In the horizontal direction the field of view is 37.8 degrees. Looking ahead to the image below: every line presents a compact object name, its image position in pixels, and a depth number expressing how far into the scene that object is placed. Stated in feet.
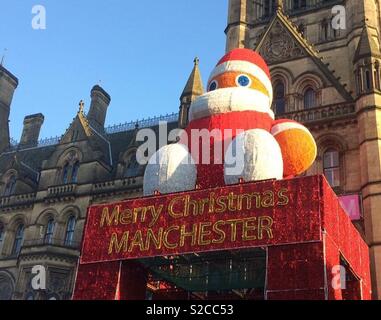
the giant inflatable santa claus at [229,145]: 44.29
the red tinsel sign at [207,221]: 42.50
